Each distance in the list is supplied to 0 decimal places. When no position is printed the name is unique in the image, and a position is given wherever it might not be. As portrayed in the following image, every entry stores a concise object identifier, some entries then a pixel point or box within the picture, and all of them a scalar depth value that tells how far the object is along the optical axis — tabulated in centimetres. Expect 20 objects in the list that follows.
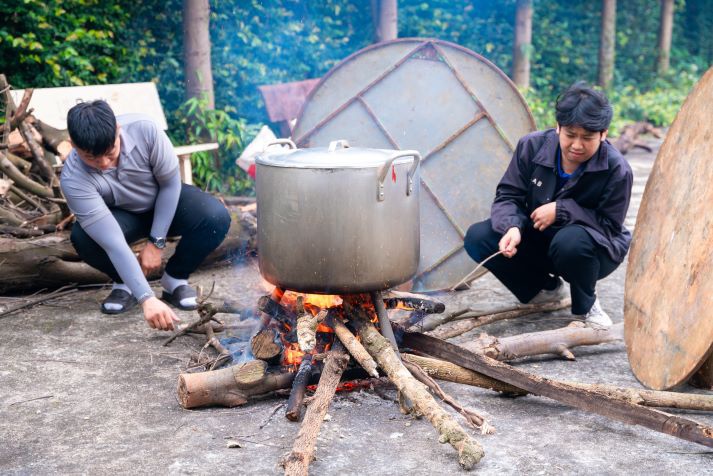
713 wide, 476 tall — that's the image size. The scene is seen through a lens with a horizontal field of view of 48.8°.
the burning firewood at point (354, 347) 316
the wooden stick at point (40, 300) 452
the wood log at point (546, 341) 367
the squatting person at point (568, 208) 376
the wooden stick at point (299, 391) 311
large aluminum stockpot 312
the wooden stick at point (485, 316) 413
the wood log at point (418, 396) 270
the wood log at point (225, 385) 323
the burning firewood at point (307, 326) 330
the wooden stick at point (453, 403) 300
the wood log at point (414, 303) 375
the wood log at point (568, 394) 278
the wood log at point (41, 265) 480
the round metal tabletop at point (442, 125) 477
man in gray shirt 374
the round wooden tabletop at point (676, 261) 316
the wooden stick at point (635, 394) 311
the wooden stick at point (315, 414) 262
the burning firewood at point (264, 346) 340
